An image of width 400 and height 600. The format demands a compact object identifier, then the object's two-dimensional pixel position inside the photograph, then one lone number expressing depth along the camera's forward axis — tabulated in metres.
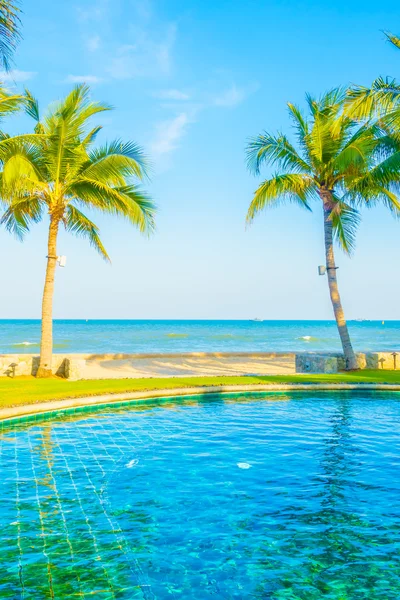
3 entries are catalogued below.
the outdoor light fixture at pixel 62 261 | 16.70
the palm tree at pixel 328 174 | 18.45
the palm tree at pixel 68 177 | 15.90
